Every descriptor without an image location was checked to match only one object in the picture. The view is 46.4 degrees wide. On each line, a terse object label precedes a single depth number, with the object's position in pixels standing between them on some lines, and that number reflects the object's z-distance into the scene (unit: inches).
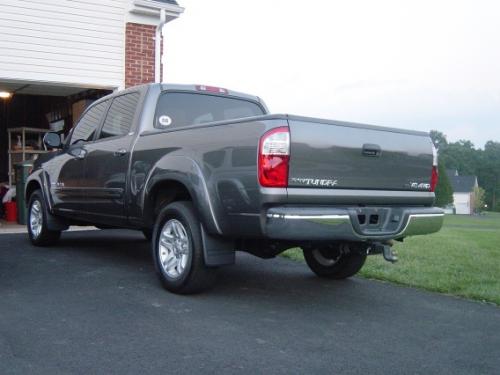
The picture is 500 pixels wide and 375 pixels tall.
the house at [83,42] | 421.4
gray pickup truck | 166.1
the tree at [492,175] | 4717.0
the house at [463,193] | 4001.0
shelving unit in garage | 551.5
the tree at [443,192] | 3337.8
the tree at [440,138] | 5630.9
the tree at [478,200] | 3955.7
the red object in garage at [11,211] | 481.1
